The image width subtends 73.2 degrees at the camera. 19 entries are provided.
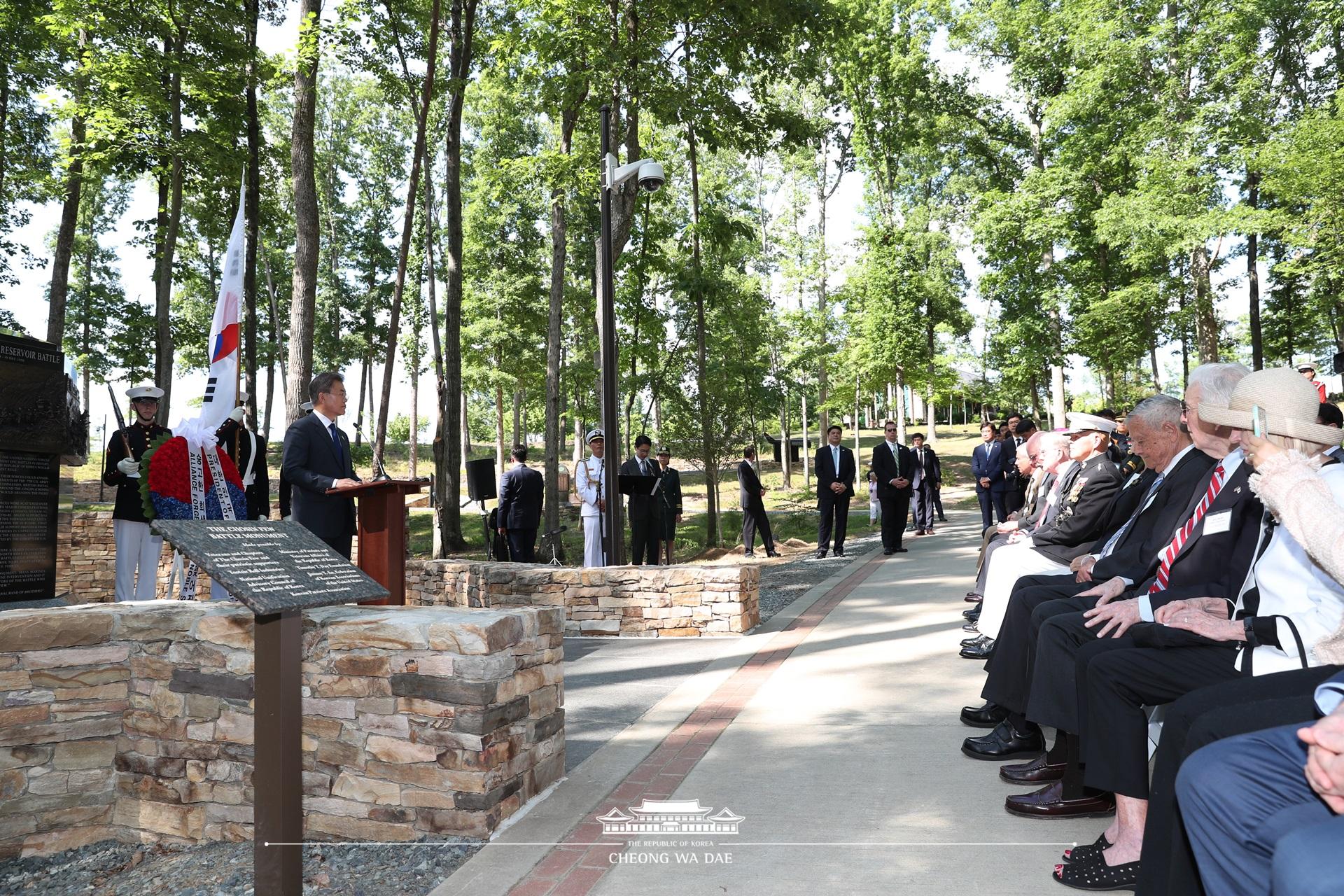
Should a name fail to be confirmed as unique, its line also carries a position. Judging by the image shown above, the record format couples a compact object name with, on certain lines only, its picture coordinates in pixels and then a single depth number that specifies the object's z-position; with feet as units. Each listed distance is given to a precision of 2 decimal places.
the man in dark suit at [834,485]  45.37
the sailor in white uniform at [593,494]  42.45
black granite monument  23.91
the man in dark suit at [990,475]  47.85
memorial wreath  20.75
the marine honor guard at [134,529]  26.66
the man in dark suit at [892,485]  45.78
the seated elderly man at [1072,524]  19.61
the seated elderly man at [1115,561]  14.17
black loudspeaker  47.67
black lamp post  32.58
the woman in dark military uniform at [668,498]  47.26
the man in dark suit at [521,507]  43.29
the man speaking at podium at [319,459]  20.20
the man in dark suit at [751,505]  48.29
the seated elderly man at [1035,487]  22.91
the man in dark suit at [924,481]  58.49
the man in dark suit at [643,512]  43.42
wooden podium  18.94
